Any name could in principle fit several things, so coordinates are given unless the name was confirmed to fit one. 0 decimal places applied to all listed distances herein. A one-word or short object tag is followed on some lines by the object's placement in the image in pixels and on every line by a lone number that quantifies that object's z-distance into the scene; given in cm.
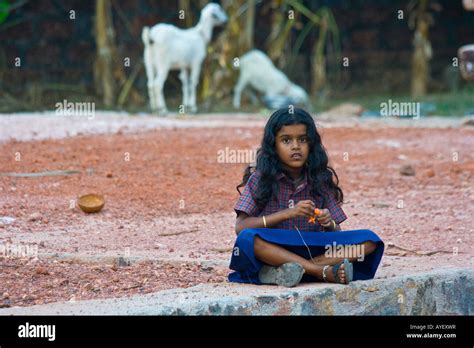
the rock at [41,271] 1119
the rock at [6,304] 994
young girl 1016
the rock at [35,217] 1456
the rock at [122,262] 1171
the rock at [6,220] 1425
